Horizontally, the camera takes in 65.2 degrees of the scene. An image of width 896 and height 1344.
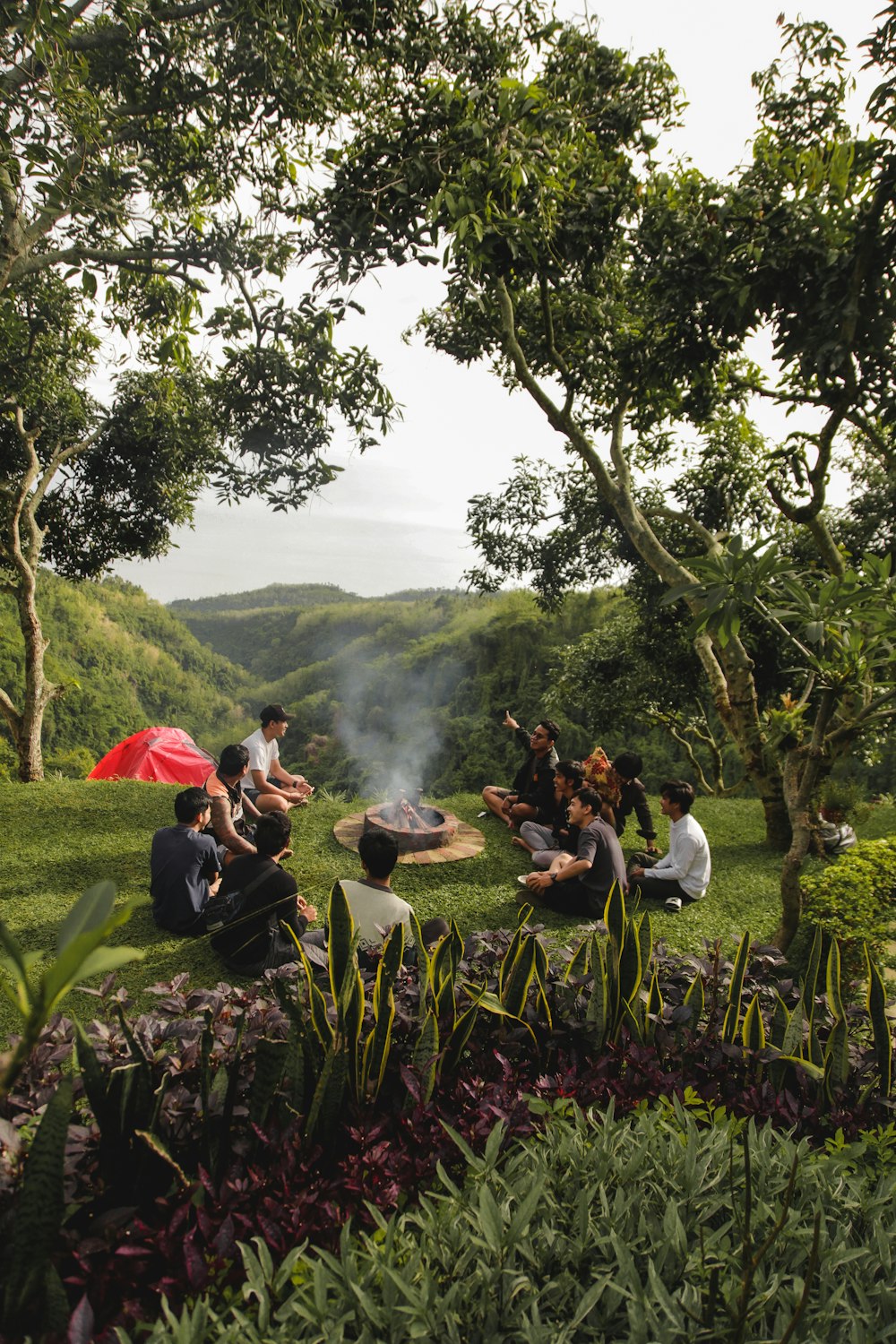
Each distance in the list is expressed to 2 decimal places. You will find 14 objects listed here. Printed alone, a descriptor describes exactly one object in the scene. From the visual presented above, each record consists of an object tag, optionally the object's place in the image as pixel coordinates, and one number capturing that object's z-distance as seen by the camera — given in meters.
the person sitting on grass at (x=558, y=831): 5.77
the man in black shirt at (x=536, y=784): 6.75
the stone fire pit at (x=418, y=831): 6.13
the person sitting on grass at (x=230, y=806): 5.22
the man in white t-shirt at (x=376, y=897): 3.76
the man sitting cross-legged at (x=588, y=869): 4.89
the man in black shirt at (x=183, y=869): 4.41
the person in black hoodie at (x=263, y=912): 3.84
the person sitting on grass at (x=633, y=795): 6.45
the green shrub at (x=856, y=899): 3.84
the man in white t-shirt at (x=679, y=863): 5.33
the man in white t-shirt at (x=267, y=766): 6.38
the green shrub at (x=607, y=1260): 1.27
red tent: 10.70
